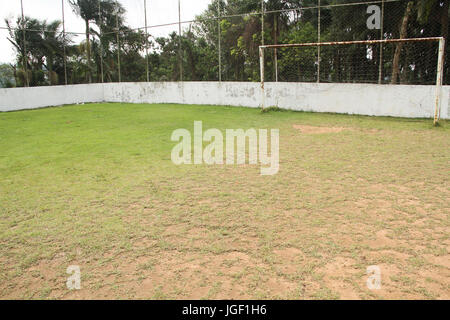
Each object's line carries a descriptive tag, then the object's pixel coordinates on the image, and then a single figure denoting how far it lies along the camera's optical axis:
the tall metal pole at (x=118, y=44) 18.19
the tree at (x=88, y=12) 18.21
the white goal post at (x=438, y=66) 9.42
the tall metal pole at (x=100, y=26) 18.44
